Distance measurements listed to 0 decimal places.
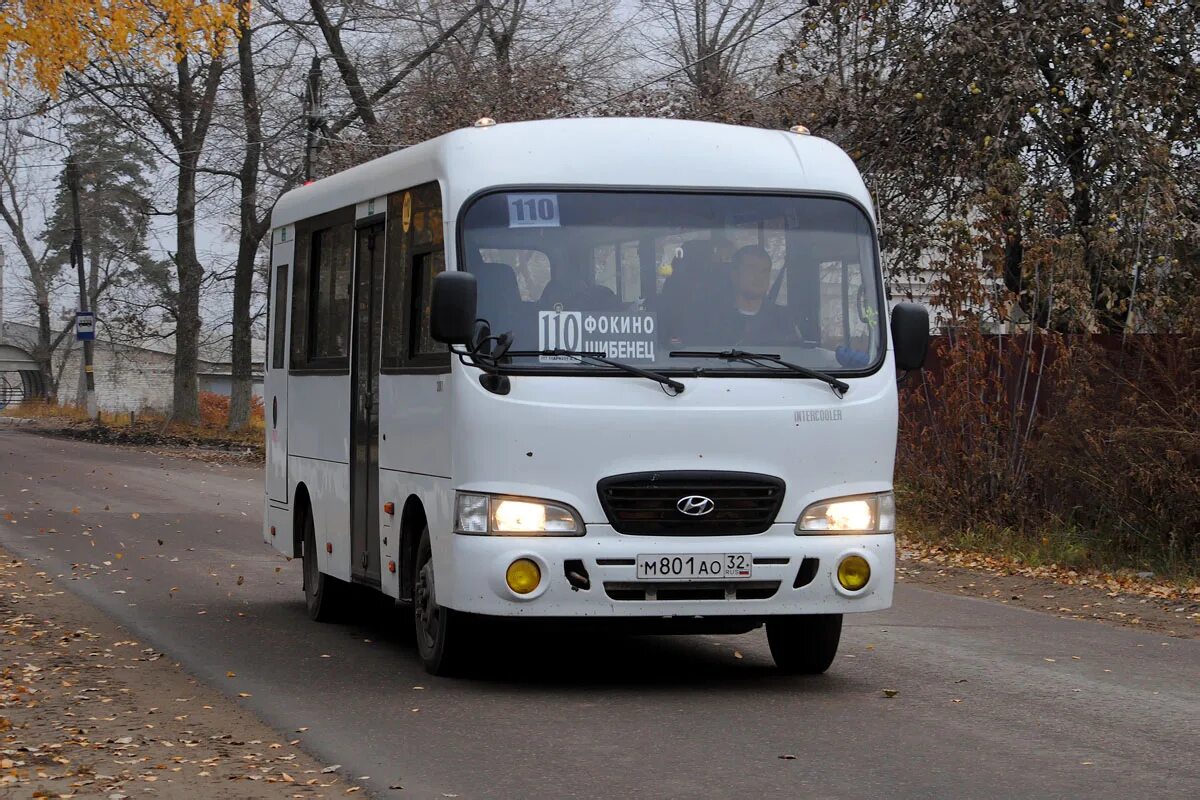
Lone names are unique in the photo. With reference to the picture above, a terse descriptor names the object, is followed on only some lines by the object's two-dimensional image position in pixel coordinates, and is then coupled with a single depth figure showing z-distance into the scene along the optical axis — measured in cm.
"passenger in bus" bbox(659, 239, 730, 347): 923
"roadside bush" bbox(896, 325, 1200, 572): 1513
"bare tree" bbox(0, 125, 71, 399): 7294
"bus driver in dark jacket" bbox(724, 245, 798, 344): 930
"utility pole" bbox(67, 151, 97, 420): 5406
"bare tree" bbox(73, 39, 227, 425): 3934
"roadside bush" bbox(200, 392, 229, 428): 5389
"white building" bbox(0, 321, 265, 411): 9044
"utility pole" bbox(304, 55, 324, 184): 3262
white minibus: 888
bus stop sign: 4969
